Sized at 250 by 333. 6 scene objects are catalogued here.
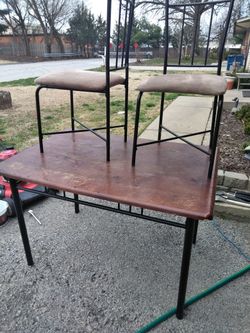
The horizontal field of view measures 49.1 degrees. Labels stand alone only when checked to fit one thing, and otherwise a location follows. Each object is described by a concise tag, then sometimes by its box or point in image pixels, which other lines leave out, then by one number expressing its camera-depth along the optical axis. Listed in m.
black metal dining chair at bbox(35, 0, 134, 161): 1.30
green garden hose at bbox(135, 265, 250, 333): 1.25
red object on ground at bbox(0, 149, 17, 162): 2.45
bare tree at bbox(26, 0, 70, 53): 28.31
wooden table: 1.09
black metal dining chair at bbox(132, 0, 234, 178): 1.19
